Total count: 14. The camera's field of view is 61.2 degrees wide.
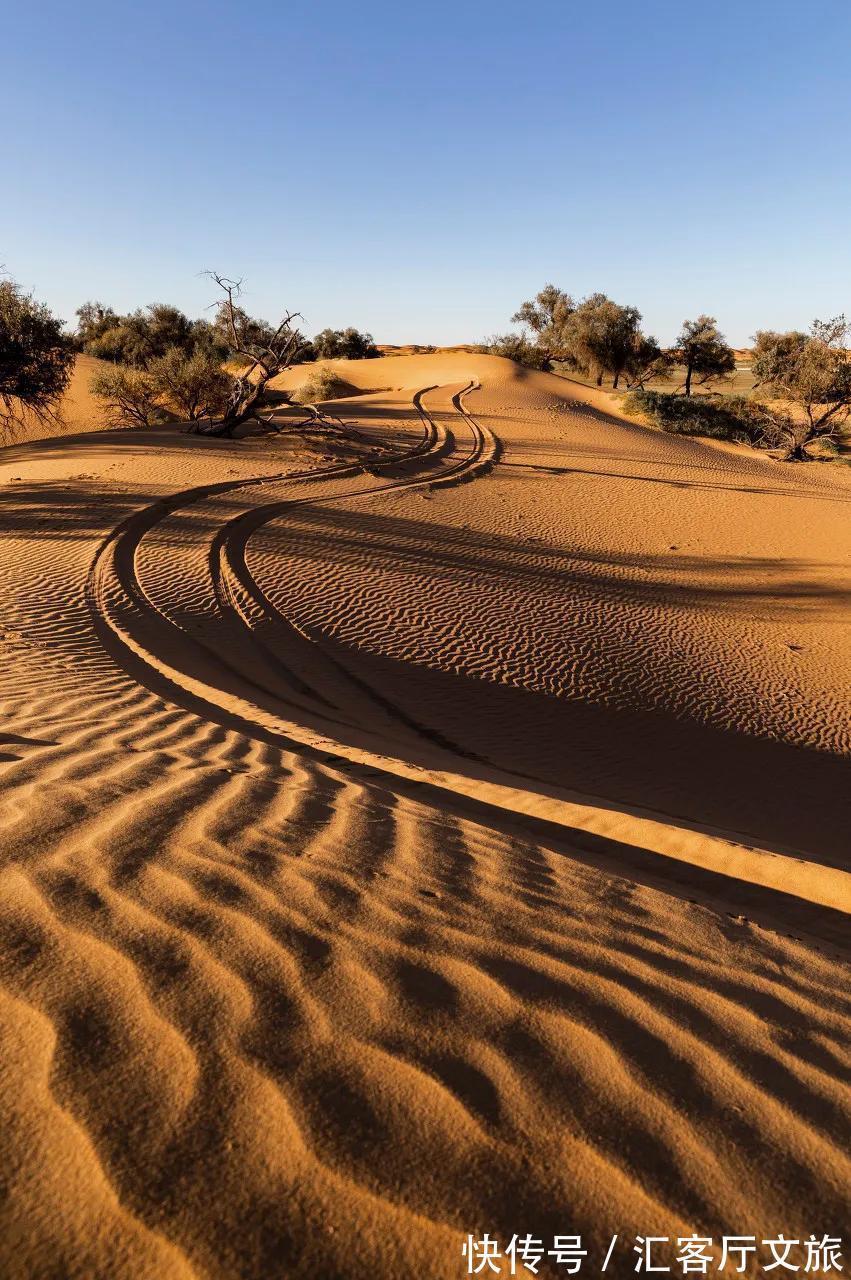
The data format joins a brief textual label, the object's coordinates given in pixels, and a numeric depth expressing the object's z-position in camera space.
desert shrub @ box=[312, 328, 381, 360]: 51.81
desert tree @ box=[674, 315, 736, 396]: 44.25
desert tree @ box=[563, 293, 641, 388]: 43.53
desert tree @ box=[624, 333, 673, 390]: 44.53
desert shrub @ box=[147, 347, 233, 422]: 25.03
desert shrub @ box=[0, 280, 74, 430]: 18.47
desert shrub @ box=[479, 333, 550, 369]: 50.22
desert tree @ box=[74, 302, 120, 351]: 43.66
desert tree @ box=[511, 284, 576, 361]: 53.75
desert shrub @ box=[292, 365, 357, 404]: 34.56
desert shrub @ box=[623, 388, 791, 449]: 31.64
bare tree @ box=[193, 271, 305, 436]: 17.91
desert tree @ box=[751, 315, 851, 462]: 28.12
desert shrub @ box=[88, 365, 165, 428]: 26.22
